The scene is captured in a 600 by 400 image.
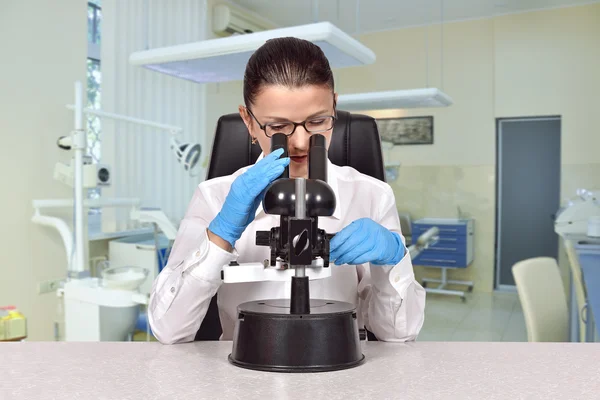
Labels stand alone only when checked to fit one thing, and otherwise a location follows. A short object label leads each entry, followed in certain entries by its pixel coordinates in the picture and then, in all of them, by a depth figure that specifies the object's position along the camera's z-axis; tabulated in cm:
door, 661
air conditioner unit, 579
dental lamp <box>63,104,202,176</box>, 326
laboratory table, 70
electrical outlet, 355
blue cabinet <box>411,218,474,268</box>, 654
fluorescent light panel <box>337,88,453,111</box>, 448
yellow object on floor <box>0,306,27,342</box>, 279
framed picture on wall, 696
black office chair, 143
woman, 91
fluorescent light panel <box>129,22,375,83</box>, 253
